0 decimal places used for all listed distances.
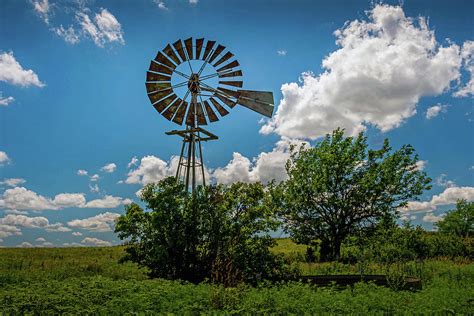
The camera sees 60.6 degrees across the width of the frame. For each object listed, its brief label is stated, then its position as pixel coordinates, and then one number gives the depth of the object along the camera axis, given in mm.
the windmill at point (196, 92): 17953
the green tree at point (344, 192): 25656
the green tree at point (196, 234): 14555
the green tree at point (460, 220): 54094
